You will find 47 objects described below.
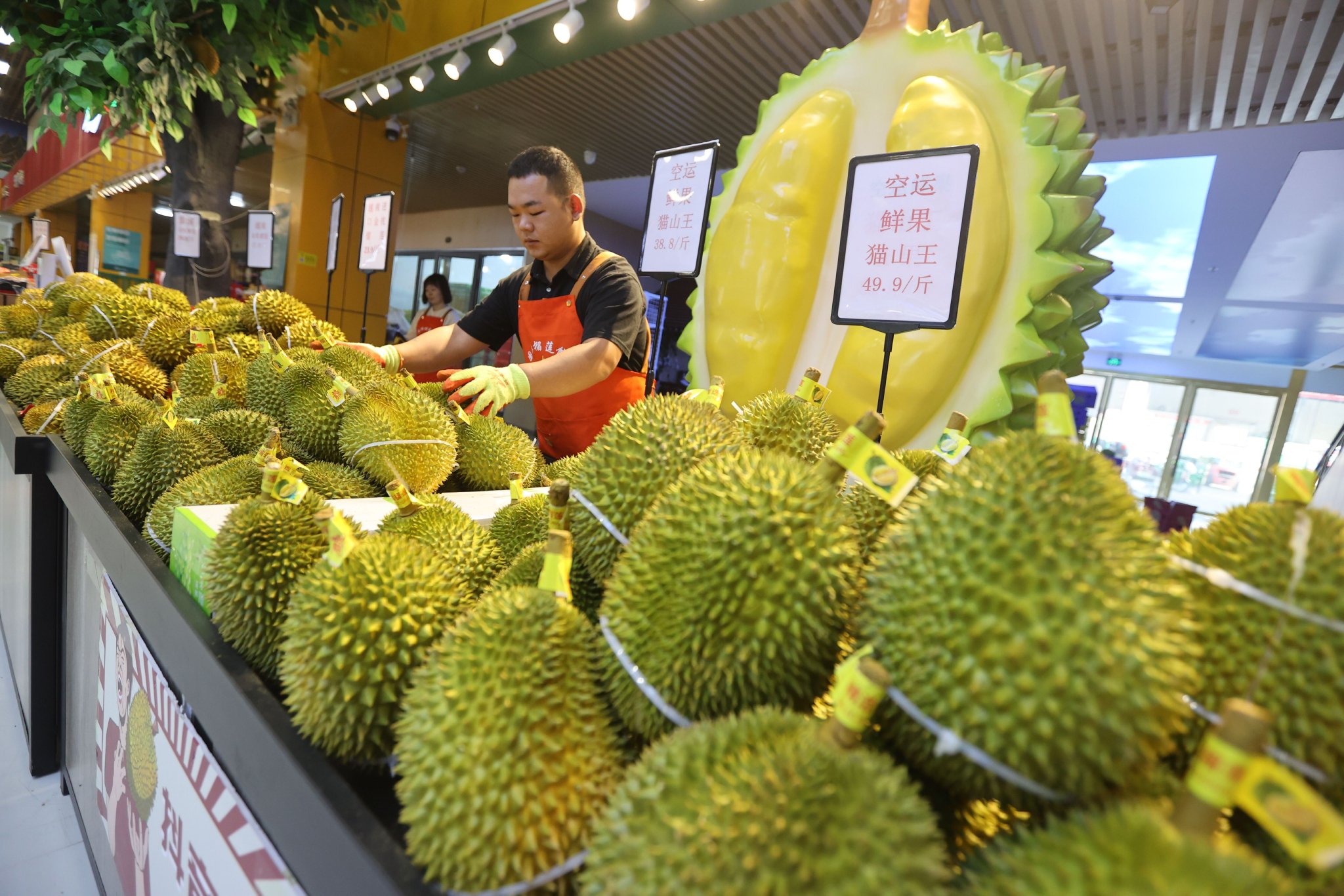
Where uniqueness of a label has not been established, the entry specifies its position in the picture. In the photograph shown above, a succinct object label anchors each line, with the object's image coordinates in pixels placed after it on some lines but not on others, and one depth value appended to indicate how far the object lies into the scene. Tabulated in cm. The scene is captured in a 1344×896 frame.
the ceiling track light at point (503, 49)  501
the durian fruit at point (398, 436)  154
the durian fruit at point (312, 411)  171
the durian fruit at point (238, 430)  175
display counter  66
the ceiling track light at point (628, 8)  412
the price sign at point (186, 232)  462
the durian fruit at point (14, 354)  302
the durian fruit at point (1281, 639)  49
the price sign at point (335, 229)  399
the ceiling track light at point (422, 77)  587
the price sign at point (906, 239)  124
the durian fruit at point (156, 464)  158
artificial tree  385
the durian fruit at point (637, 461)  86
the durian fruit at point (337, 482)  145
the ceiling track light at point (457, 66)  543
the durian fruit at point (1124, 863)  37
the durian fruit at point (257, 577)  96
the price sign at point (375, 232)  386
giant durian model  146
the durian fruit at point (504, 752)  58
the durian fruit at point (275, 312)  248
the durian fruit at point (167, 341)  268
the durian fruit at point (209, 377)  224
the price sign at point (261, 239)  439
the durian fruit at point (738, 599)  64
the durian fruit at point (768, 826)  45
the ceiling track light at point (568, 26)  445
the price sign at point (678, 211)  192
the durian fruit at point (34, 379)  255
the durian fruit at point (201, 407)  195
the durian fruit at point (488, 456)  174
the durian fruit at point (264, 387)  190
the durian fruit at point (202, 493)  135
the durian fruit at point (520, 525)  117
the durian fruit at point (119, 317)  278
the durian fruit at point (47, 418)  213
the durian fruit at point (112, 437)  178
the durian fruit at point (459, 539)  99
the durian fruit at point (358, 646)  76
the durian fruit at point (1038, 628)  48
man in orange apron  216
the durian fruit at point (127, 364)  241
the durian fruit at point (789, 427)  107
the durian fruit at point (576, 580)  91
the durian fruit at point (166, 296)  306
